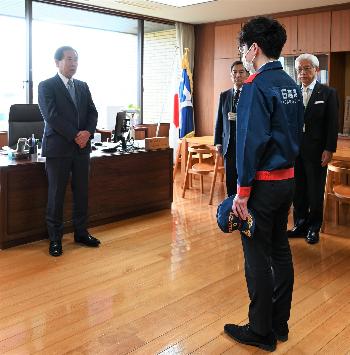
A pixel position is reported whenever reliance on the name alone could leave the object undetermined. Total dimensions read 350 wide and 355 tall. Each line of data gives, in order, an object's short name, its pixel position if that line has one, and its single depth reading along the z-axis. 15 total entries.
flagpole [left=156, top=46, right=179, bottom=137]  7.92
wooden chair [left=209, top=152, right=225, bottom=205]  5.54
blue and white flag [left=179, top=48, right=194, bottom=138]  7.64
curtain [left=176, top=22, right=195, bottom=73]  7.82
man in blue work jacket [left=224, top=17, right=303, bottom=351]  2.01
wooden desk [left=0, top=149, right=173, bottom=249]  3.75
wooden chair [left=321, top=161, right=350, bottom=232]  4.08
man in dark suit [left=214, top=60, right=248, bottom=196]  3.96
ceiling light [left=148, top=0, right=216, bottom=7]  6.16
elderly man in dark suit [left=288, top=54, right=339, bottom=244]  3.86
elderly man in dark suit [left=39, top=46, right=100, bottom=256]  3.59
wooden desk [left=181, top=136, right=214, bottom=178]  5.90
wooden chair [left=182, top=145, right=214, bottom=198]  5.59
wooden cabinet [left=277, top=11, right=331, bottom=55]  6.30
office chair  4.57
